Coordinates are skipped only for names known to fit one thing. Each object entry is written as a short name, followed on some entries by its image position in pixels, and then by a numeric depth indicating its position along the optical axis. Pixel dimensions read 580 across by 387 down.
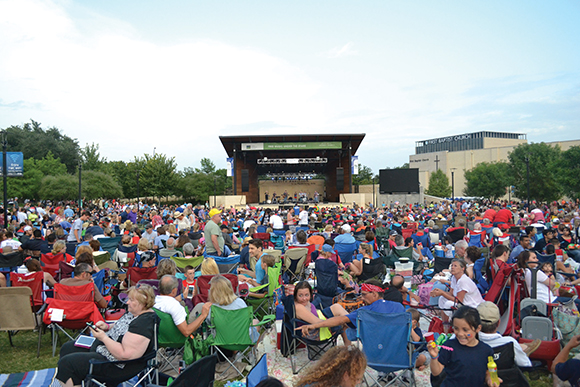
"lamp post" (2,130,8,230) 13.11
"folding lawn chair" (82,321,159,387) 2.88
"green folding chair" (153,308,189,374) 3.67
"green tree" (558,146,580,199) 24.25
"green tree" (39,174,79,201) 32.44
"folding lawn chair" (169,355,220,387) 2.21
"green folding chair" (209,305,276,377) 3.74
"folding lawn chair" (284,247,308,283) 7.12
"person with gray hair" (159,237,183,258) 7.37
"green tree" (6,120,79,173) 53.22
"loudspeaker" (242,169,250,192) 31.30
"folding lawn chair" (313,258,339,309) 5.21
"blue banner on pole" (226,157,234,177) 30.25
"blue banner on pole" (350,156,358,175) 31.54
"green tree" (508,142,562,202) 31.38
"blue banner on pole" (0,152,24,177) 20.54
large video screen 31.25
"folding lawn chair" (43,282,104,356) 4.14
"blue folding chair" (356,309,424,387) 3.31
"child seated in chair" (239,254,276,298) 5.61
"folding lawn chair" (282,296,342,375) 3.89
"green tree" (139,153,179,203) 41.75
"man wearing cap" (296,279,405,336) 3.65
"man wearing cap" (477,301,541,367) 2.89
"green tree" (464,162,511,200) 43.00
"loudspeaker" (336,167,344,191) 31.00
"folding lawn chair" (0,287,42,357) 4.51
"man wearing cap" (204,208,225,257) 7.18
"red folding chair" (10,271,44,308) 5.02
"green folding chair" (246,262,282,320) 5.07
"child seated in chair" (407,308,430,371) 3.52
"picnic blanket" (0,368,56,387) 3.85
